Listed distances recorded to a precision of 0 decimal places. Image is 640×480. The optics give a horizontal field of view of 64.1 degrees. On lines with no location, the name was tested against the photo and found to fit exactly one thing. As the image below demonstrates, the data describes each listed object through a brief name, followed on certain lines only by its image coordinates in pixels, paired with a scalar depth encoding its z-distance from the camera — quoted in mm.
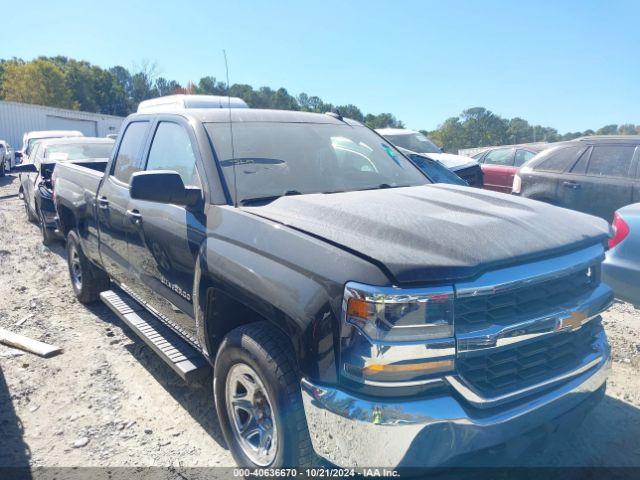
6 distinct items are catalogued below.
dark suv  6641
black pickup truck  1974
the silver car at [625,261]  3955
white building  32688
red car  11031
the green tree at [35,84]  57062
